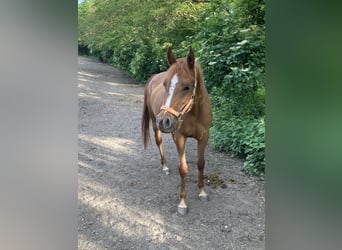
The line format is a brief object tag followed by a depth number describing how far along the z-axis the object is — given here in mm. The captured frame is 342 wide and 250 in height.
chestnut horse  1882
